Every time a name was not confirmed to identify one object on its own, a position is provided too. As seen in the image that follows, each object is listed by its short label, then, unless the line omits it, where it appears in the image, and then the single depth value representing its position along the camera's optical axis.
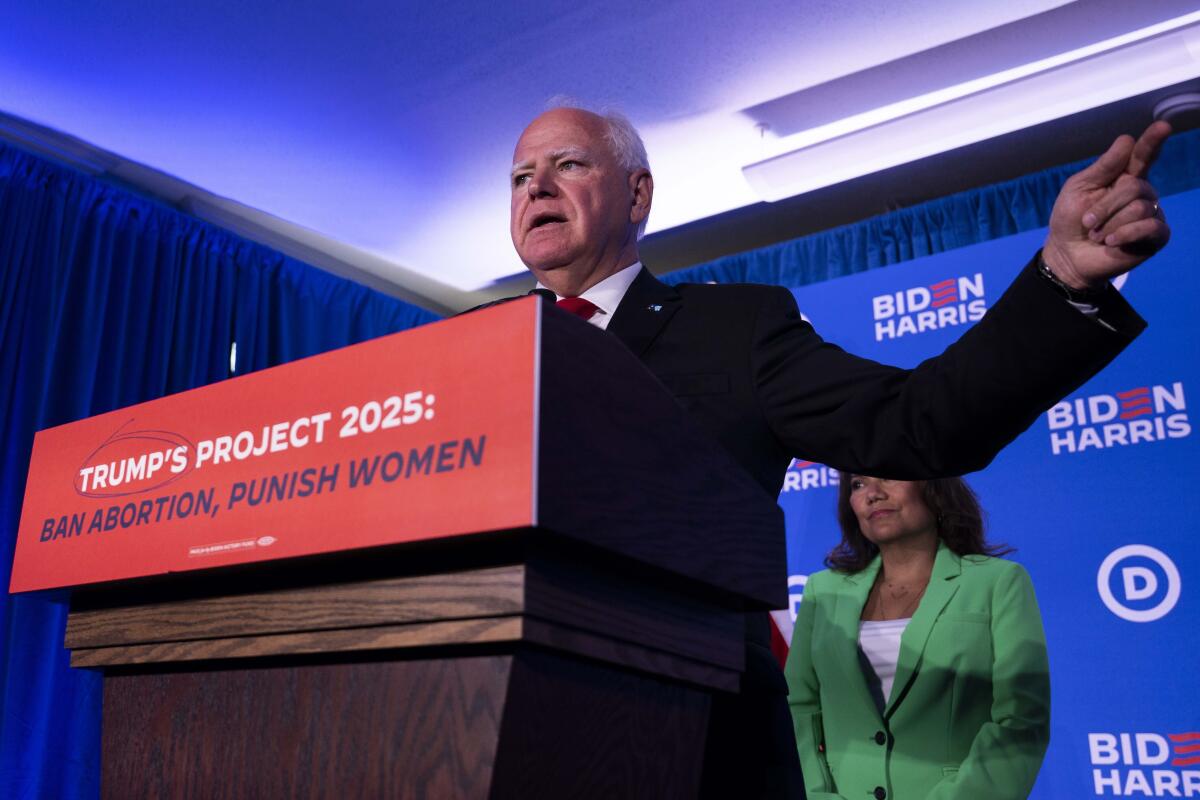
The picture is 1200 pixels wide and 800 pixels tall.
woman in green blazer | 2.73
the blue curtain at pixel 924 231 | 4.13
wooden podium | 0.71
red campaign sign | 0.70
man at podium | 0.93
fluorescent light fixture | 3.65
